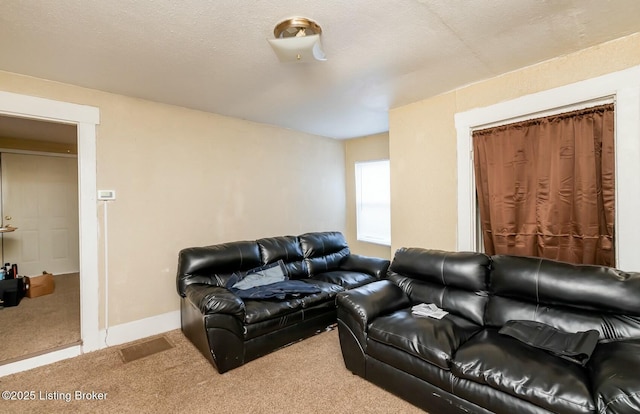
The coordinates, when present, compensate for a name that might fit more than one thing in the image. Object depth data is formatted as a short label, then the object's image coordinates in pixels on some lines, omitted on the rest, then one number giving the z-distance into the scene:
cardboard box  4.08
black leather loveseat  2.32
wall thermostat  2.75
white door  4.73
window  4.65
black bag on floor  3.72
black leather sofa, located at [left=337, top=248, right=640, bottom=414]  1.39
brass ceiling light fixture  1.71
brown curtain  2.13
